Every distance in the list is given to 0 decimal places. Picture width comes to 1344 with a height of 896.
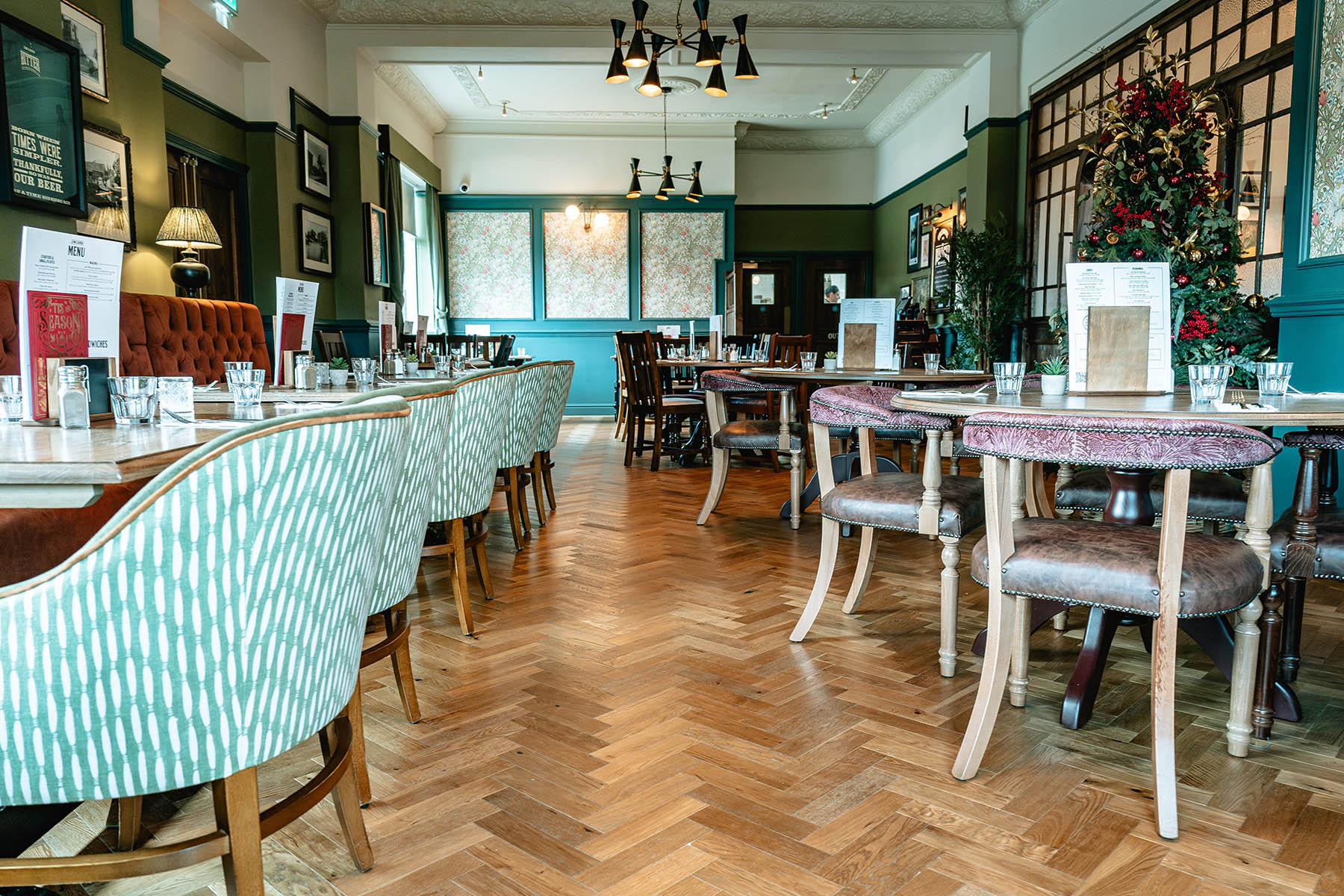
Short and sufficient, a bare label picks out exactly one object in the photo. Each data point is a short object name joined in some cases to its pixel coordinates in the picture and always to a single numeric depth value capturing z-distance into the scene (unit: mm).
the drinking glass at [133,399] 1623
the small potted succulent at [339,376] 3402
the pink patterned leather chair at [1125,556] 1488
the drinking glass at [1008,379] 2322
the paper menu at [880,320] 4086
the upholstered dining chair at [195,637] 870
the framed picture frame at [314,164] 6707
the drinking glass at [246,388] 1893
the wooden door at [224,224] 5887
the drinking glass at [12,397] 1651
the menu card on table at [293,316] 3032
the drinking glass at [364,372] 3355
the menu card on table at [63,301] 1591
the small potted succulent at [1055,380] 2389
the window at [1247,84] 4336
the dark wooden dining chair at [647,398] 6051
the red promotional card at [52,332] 1628
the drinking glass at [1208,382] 1978
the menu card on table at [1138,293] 2371
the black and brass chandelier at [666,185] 8891
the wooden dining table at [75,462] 1135
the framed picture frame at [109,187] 4246
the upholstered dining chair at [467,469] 2543
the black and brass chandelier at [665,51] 4926
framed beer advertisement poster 3637
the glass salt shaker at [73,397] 1576
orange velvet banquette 1899
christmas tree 3562
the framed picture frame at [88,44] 4059
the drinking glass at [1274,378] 2049
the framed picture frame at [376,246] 7527
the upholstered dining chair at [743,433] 4062
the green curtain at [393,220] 8273
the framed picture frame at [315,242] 6688
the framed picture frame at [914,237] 9852
